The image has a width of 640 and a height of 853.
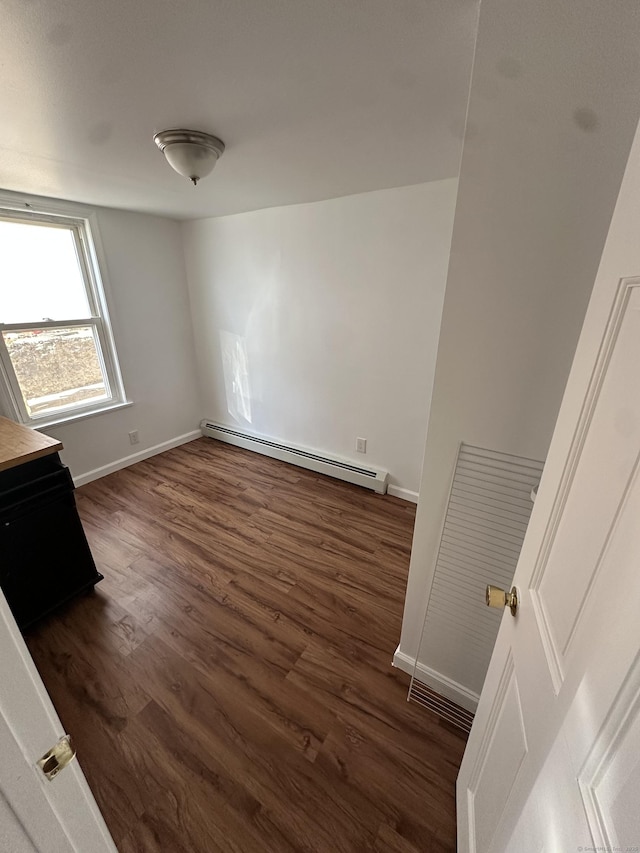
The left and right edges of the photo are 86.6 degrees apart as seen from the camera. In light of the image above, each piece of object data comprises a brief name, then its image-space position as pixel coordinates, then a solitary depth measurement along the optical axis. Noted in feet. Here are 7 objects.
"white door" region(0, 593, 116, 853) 1.53
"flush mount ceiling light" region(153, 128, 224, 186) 4.39
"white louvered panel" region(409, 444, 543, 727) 3.46
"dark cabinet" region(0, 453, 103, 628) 4.92
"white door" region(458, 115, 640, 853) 1.30
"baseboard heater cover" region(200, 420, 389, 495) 9.14
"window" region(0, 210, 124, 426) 7.74
